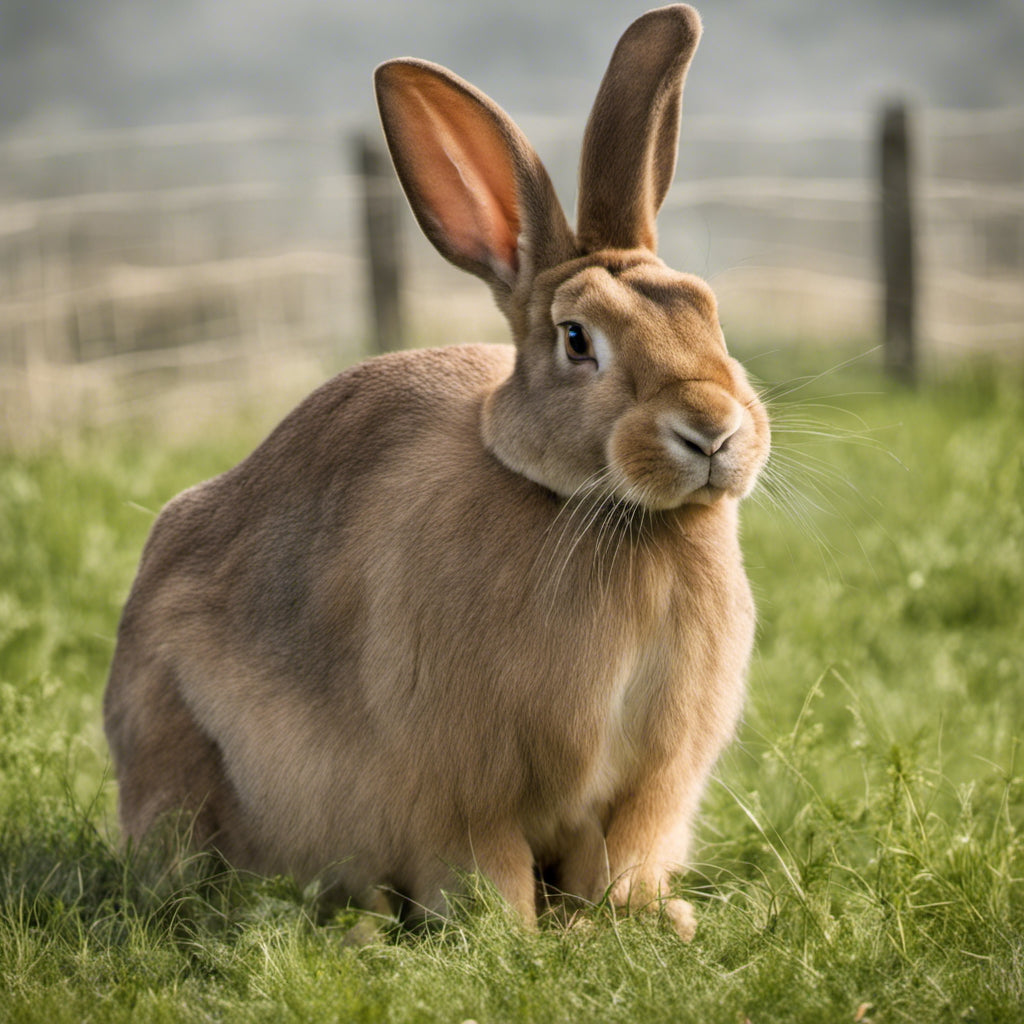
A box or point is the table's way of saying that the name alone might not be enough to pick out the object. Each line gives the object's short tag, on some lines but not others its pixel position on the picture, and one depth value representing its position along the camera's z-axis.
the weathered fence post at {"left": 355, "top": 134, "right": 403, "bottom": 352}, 22.05
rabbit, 5.91
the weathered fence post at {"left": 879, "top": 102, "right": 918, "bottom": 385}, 23.25
